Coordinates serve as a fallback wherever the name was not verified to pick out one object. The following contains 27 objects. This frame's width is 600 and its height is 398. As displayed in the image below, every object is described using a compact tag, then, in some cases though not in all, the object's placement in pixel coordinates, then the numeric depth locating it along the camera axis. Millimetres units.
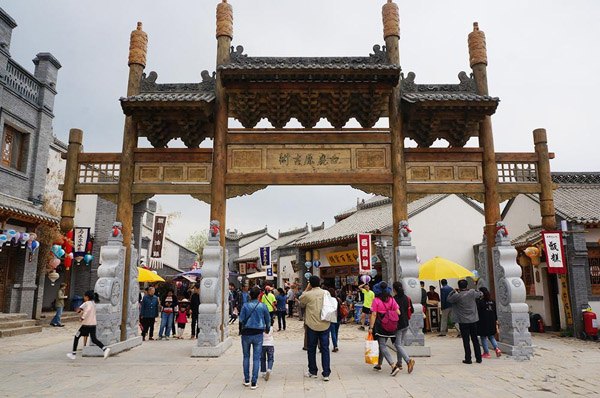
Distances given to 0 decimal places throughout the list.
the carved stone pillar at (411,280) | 9000
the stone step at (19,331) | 12977
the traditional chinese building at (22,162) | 14516
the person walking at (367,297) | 11641
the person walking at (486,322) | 8781
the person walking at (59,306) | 16156
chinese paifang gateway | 9742
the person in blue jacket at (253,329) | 6547
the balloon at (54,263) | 15337
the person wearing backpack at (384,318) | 7395
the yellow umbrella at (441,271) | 13812
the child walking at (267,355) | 6941
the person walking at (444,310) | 13984
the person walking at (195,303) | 11867
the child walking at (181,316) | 12586
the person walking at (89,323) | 8797
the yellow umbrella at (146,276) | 16156
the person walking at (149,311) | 12055
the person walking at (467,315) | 8289
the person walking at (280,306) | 15039
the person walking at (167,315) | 12359
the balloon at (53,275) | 15375
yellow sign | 21219
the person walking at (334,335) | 9711
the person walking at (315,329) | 6910
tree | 56531
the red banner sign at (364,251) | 17188
